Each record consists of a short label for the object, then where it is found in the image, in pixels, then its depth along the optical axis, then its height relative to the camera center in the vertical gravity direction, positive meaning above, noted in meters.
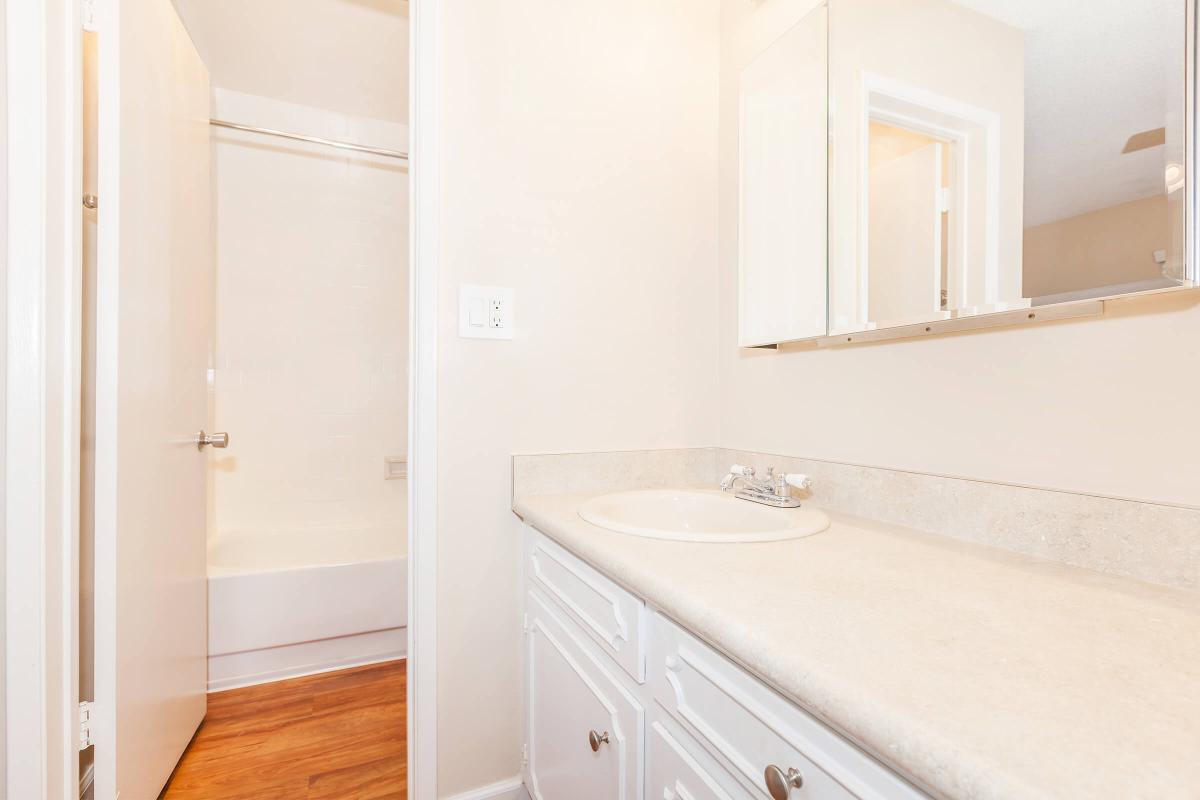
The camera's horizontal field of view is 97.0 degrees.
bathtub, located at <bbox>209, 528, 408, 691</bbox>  1.93 -0.84
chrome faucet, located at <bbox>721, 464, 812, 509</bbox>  1.12 -0.20
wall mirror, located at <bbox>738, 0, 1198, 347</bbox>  0.71 +0.41
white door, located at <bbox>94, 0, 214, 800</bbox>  1.15 +0.00
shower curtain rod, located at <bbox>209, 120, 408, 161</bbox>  2.04 +1.04
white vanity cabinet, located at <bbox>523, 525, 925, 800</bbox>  0.51 -0.42
